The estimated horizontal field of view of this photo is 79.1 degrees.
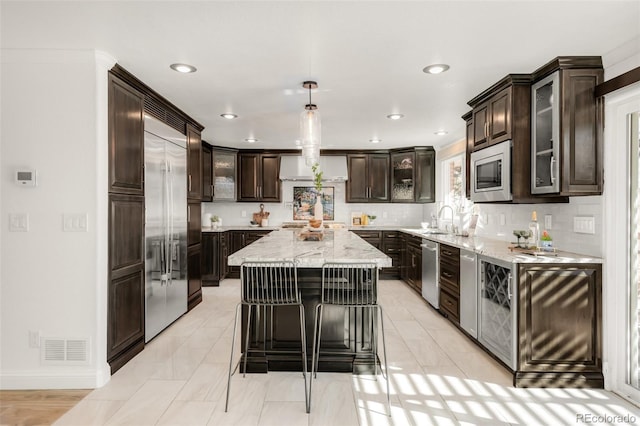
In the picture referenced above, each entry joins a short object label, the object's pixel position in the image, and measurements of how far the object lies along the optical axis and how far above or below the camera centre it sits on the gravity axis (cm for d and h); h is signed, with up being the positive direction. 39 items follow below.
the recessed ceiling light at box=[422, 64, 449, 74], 304 +113
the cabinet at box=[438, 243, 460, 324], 409 -80
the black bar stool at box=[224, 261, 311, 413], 263 -62
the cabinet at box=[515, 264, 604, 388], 281 -85
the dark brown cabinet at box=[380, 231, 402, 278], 695 -63
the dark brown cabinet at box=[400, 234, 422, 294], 569 -82
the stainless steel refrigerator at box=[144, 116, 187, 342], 369 -15
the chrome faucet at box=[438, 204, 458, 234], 545 -27
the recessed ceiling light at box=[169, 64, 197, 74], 304 +114
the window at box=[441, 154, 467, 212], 602 +46
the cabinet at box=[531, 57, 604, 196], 288 +63
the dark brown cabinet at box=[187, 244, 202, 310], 483 -87
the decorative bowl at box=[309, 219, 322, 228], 435 -15
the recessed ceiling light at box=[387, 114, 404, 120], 467 +114
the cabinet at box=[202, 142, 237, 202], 700 +66
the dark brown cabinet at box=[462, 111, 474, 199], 426 +75
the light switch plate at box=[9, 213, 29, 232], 285 -8
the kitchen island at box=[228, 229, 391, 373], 307 -100
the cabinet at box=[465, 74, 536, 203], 329 +73
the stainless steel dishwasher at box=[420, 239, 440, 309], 477 -82
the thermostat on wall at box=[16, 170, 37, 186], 282 +24
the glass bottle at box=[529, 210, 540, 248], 330 -19
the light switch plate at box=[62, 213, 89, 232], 287 -8
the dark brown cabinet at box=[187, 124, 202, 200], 482 +61
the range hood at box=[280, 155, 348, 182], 718 +78
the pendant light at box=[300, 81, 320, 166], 335 +68
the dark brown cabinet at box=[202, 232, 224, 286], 643 -83
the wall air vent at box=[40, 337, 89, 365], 285 -104
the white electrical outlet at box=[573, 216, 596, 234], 296 -12
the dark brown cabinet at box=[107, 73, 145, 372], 302 -11
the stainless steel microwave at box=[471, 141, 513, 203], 341 +35
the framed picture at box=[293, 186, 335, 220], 762 +18
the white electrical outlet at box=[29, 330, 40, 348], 284 -94
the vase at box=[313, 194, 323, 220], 432 -1
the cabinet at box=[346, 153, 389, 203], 730 +61
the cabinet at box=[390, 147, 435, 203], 707 +63
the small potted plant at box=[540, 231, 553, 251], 314 -27
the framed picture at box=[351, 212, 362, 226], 759 -16
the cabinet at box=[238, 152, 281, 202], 727 +63
